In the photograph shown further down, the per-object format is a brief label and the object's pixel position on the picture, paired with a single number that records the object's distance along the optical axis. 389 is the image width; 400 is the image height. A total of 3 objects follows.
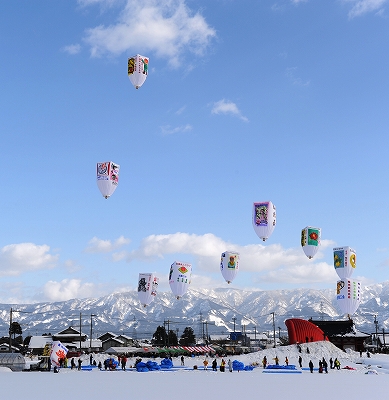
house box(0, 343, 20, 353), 115.35
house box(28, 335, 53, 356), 118.09
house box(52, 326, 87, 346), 138.38
